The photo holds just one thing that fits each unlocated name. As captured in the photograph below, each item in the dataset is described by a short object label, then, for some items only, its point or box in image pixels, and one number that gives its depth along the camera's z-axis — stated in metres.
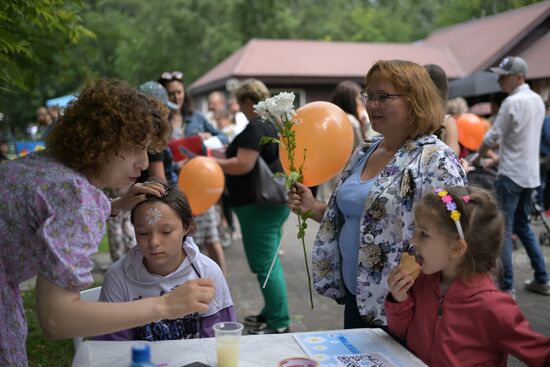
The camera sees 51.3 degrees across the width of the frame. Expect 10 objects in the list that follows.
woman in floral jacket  2.37
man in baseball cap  5.23
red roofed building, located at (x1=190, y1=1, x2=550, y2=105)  18.53
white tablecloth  1.89
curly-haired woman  1.64
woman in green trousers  4.36
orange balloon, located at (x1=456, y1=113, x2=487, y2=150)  7.70
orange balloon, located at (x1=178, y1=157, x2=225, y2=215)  4.83
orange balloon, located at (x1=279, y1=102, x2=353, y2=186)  3.14
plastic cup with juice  1.79
